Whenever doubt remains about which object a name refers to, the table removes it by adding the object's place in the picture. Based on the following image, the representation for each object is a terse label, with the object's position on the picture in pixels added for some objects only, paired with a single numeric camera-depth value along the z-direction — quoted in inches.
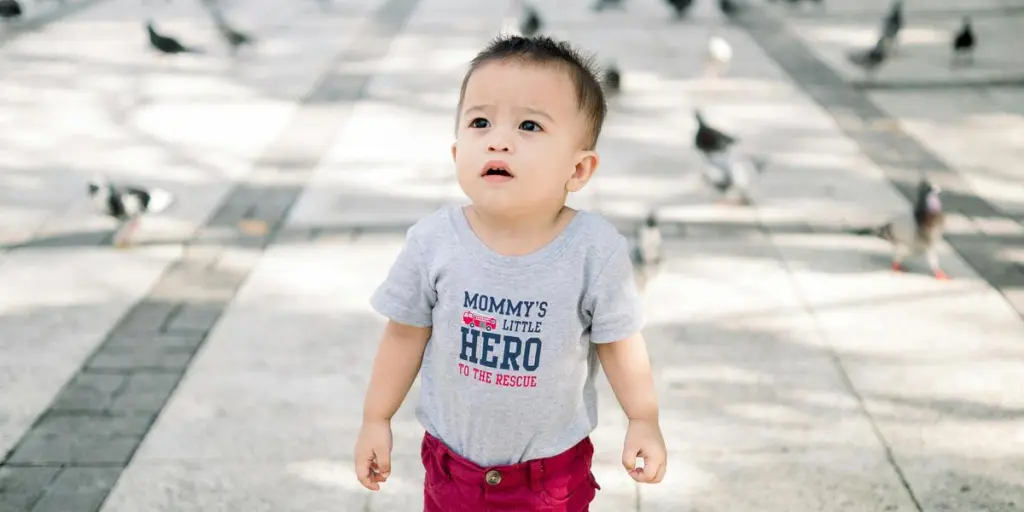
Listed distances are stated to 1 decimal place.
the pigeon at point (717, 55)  347.3
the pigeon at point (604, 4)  473.5
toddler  70.1
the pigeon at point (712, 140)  244.7
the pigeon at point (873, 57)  338.6
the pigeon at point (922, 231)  196.7
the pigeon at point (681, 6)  451.5
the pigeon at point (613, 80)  327.3
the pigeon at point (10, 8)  413.1
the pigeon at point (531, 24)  403.2
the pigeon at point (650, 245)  196.7
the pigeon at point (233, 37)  389.7
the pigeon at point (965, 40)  358.6
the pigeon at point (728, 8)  454.0
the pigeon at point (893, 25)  374.6
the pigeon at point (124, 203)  215.6
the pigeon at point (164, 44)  373.7
